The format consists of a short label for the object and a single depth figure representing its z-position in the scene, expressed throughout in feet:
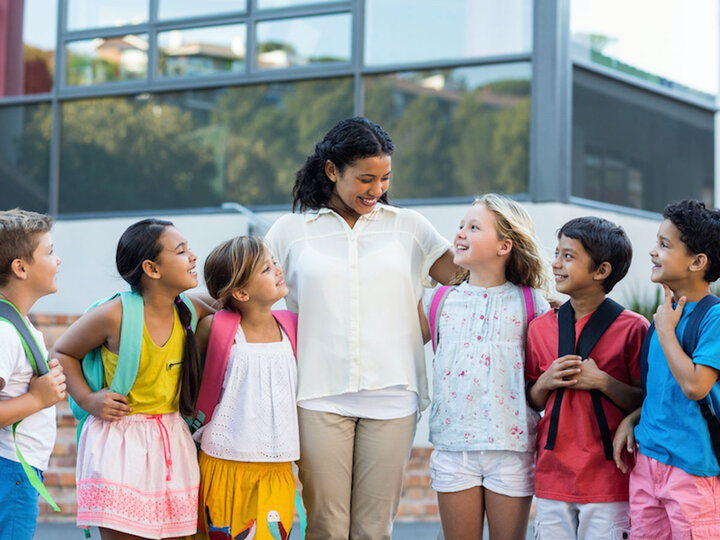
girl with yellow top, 9.77
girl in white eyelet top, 10.12
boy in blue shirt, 9.25
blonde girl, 10.25
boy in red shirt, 9.94
